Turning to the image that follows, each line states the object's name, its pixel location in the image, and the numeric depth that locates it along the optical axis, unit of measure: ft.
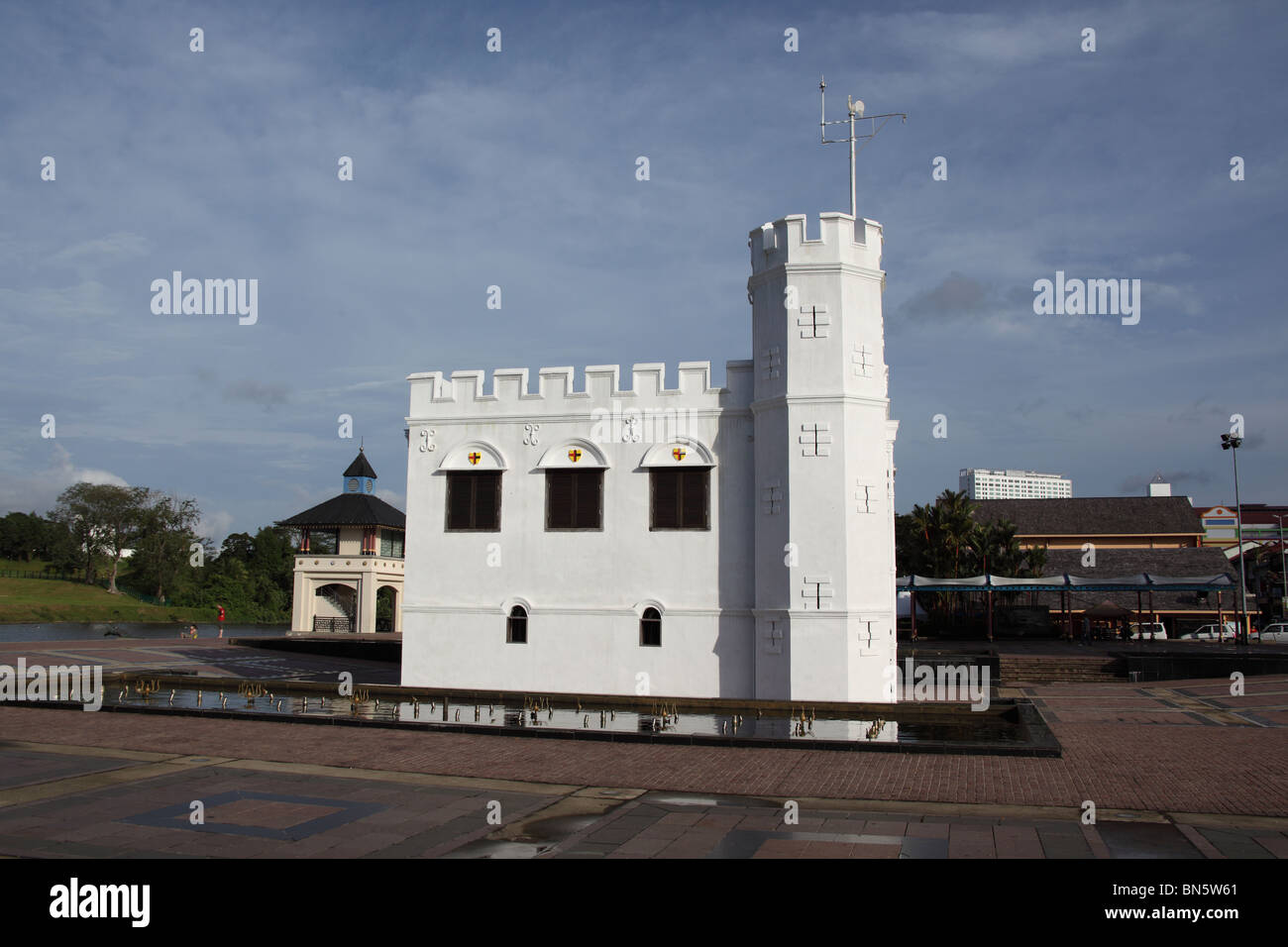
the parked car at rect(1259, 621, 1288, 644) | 142.41
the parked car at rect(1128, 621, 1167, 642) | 155.45
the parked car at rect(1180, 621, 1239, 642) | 151.64
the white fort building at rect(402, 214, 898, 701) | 62.08
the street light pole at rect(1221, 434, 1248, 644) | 135.60
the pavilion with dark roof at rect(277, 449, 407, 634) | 153.79
